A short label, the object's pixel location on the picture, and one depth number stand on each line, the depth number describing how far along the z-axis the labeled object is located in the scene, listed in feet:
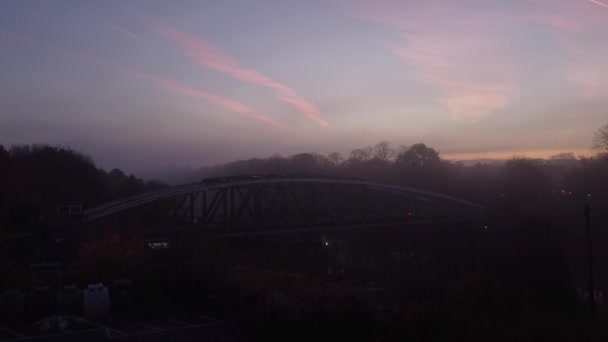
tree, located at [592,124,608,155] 226.38
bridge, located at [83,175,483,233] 126.21
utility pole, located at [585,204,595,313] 67.41
